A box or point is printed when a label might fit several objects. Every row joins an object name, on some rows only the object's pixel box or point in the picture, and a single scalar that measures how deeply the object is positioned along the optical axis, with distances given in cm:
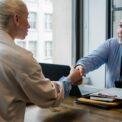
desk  165
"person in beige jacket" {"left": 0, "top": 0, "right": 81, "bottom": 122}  136
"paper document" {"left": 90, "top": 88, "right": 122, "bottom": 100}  201
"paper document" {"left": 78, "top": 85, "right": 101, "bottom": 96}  230
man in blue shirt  265
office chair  208
